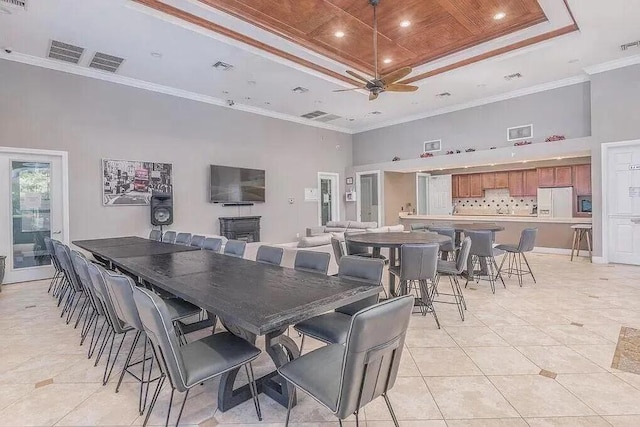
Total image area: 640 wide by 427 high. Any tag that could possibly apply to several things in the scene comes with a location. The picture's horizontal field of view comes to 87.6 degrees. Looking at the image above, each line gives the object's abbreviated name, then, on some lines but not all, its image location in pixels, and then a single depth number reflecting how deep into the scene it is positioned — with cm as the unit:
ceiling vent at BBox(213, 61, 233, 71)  563
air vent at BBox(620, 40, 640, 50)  534
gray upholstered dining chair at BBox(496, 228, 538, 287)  509
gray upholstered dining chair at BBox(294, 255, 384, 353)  219
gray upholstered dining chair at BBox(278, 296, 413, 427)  133
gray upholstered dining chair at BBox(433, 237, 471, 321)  374
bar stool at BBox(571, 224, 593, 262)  688
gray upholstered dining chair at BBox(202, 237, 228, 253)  434
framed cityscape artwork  621
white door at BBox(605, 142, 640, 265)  602
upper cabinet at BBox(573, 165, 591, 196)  787
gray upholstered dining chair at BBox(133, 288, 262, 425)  158
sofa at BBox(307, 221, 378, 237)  872
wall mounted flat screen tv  757
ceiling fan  439
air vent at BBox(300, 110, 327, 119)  871
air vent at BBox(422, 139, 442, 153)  886
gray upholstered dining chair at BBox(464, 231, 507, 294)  481
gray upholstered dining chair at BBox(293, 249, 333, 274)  282
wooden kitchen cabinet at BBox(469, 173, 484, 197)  1010
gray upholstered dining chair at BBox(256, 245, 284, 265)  321
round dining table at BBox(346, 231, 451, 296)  370
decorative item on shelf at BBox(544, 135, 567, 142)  685
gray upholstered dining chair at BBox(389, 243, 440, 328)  337
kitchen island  755
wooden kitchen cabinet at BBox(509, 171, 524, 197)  921
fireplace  770
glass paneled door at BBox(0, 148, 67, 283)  539
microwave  794
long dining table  171
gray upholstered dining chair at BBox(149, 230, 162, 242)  610
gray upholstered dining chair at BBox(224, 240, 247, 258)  380
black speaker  647
